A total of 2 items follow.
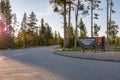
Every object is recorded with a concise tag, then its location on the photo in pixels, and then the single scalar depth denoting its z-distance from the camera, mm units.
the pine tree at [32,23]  39010
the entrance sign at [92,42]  12168
